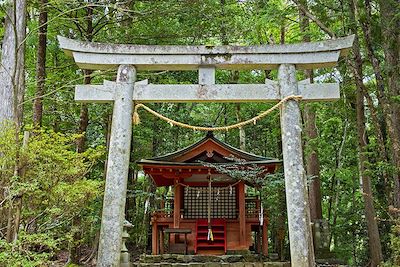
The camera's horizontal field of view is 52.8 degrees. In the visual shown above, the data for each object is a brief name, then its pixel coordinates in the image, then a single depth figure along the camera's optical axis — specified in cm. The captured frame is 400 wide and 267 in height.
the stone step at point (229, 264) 1045
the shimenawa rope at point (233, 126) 625
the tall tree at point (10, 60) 718
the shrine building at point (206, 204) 1179
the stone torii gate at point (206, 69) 627
